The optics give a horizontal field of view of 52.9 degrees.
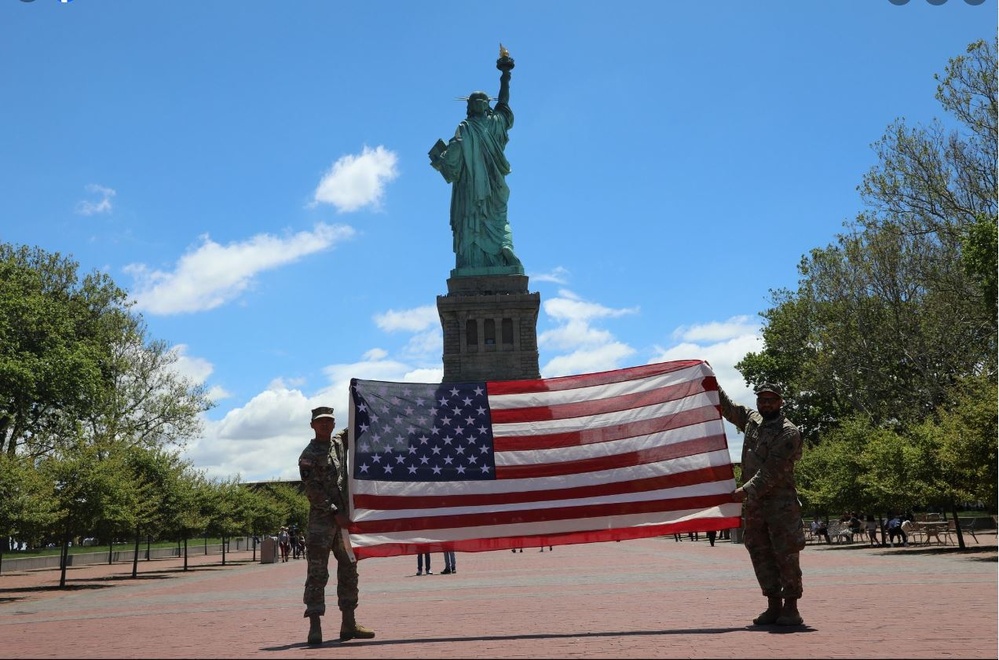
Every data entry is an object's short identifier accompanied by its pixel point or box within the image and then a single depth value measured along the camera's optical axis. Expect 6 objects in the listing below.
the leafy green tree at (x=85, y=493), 29.95
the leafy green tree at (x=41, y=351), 39.00
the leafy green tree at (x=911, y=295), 38.91
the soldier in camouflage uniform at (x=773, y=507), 10.23
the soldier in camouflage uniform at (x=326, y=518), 10.71
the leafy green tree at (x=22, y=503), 24.62
